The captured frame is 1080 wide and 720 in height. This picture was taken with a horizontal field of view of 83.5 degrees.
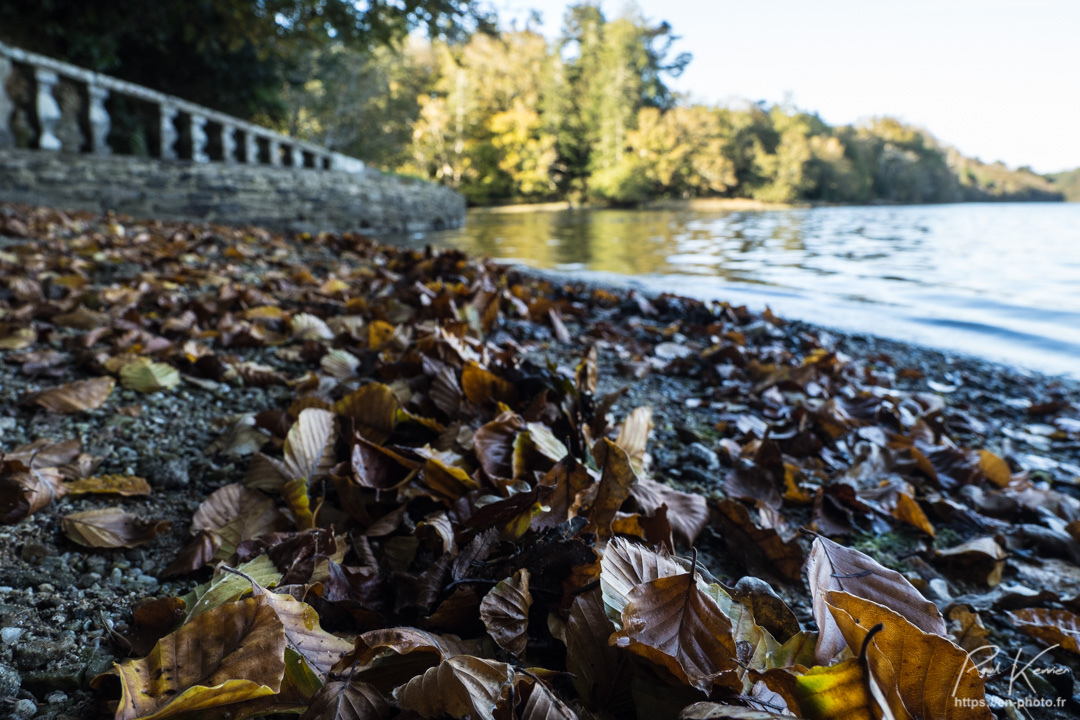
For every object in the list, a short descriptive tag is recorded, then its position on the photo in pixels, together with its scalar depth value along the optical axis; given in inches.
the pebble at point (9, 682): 23.5
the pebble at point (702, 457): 56.8
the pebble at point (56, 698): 23.8
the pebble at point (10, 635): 25.7
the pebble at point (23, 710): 22.9
